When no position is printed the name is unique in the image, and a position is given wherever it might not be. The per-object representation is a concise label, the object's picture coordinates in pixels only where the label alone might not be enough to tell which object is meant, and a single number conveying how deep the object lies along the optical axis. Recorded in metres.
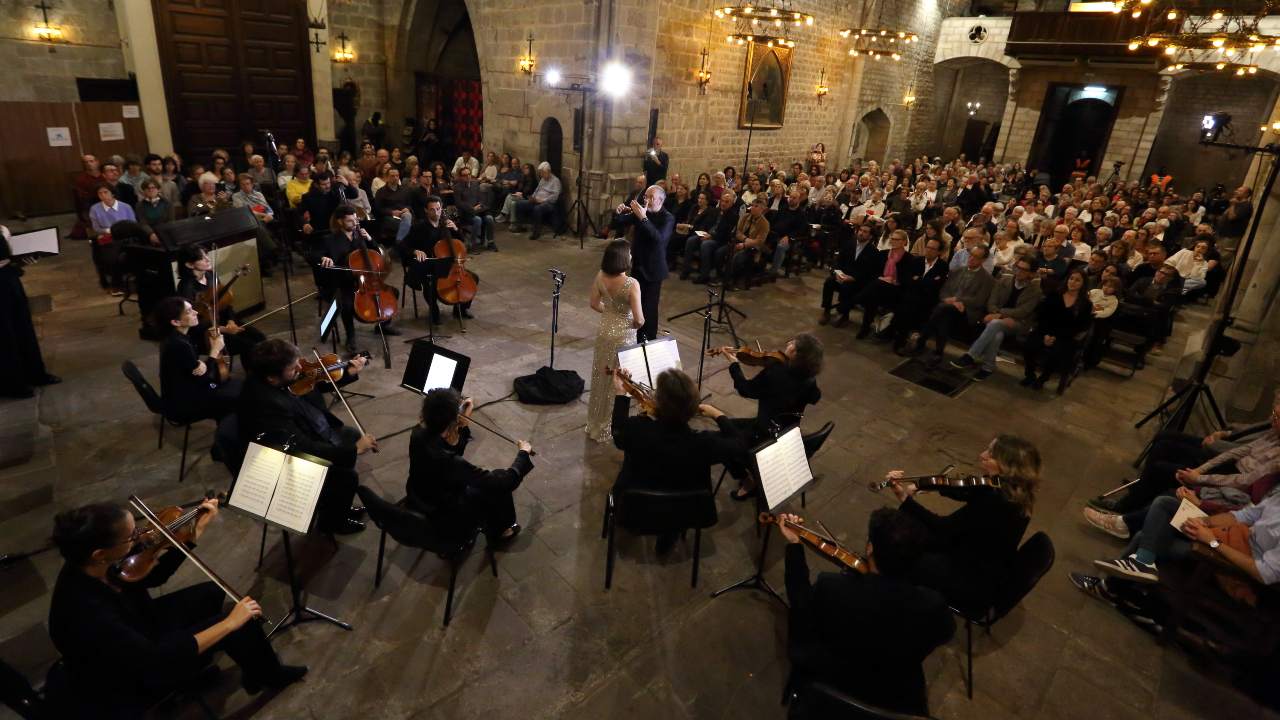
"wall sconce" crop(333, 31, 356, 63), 12.38
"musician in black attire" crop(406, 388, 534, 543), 2.82
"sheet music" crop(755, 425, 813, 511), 2.91
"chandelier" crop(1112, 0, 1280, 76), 6.39
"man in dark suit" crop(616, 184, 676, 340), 5.36
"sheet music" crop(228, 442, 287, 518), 2.66
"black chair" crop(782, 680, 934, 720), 1.85
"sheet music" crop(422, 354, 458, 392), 3.86
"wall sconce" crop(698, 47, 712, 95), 11.39
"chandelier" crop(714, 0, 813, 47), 9.41
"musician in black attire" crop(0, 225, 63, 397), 4.44
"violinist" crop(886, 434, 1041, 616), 2.67
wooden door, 9.60
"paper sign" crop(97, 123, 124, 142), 9.17
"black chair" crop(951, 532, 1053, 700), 2.65
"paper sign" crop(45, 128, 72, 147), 8.84
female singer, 4.17
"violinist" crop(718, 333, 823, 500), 3.71
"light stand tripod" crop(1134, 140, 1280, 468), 4.48
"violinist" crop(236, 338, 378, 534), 3.08
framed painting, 12.59
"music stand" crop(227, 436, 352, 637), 2.63
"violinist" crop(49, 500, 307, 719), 1.97
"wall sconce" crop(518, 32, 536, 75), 10.36
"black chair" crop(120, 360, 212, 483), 3.58
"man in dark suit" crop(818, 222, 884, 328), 6.89
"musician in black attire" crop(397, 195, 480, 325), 6.10
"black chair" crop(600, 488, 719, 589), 2.92
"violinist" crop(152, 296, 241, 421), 3.75
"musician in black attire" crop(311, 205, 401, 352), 5.53
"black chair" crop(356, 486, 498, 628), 2.69
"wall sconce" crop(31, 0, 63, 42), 8.98
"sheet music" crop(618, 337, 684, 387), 3.84
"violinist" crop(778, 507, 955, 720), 2.13
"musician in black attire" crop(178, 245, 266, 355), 4.56
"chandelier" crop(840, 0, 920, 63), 13.41
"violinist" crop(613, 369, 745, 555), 2.96
